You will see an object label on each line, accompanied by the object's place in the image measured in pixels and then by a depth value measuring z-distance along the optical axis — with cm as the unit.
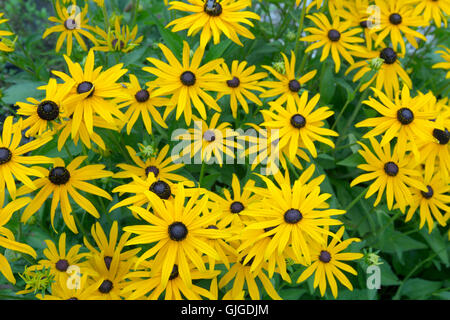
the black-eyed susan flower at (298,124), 72
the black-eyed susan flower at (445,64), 84
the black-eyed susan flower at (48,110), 67
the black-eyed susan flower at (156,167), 75
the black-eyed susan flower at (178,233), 62
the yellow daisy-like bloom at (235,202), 69
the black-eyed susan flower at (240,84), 78
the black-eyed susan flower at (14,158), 66
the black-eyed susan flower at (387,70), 83
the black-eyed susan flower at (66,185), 69
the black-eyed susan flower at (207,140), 73
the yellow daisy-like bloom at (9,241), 64
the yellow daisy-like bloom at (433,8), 82
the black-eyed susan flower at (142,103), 75
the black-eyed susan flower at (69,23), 85
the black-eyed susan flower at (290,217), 63
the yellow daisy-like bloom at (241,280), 67
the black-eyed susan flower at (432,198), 79
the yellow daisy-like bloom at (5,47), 78
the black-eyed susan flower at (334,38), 82
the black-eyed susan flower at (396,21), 82
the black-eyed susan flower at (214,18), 72
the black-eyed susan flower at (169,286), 63
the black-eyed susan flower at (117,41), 79
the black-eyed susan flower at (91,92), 67
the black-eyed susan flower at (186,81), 72
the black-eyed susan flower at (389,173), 74
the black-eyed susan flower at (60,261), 70
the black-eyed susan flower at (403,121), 72
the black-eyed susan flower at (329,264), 71
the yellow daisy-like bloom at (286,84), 80
